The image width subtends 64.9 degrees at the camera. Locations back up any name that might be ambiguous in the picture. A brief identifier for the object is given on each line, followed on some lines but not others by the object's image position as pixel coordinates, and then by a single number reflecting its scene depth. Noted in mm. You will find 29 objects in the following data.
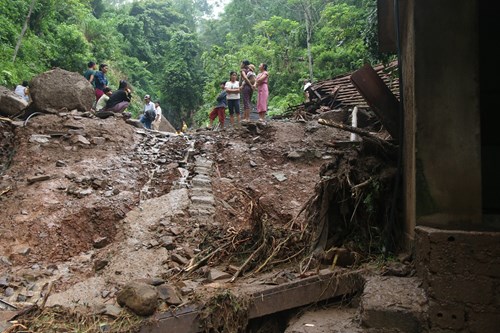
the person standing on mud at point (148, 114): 12602
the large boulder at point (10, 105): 9258
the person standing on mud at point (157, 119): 13590
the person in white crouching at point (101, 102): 10625
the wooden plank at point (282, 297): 3494
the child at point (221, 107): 11125
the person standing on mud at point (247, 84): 10242
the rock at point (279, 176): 7750
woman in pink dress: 10131
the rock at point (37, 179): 6531
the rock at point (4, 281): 4465
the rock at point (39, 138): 7812
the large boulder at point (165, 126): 18934
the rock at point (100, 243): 5504
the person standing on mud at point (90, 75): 10957
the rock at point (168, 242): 5234
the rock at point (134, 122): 10254
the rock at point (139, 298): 3590
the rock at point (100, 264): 4922
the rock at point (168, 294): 3738
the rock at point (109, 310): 3694
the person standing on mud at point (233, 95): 10430
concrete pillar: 2861
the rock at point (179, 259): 4809
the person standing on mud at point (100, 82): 11039
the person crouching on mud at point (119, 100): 10484
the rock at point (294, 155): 8438
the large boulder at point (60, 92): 9250
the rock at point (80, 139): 8031
